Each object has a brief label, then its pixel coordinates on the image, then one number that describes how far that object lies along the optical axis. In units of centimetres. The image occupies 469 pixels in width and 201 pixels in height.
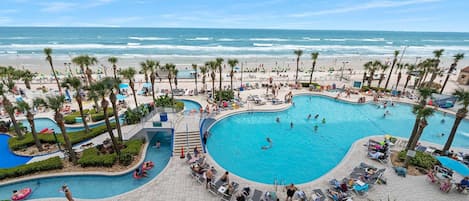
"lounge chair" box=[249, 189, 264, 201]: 1066
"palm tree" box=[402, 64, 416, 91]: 2800
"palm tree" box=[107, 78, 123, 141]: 1253
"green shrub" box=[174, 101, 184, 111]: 2225
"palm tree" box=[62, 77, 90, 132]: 1344
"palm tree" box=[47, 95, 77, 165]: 1184
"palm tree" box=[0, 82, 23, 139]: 1399
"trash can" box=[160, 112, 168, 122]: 1681
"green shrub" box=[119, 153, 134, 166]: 1326
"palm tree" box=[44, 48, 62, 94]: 2197
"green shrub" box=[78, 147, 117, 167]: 1310
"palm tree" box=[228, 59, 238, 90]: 2636
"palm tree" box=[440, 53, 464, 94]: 2610
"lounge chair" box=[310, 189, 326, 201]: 1072
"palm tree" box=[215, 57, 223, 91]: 2461
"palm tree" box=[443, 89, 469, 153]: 1280
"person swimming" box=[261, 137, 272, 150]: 1645
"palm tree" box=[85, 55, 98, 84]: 2070
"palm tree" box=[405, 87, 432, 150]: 1339
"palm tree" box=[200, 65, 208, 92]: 2675
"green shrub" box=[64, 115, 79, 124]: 1914
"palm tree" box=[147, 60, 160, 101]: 2138
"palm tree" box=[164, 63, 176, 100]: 2438
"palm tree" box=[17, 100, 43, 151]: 1292
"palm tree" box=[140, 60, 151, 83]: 2159
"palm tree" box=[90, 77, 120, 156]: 1213
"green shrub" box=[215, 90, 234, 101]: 2484
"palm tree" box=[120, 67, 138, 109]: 1928
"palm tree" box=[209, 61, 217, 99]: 2434
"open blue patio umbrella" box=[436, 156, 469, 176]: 1105
